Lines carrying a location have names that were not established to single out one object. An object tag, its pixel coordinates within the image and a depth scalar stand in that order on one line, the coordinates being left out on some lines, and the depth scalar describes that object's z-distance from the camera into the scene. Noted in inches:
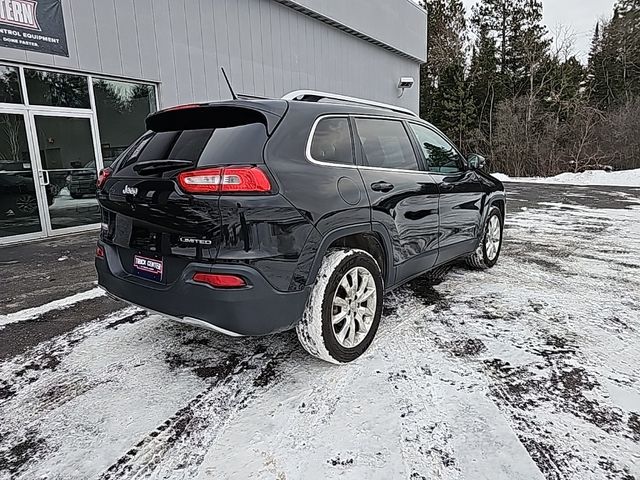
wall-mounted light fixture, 661.9
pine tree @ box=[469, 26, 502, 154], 1062.4
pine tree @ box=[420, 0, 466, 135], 1141.7
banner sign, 257.1
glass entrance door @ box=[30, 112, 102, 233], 286.7
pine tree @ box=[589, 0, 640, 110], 1083.9
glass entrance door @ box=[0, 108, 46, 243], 268.5
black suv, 88.7
